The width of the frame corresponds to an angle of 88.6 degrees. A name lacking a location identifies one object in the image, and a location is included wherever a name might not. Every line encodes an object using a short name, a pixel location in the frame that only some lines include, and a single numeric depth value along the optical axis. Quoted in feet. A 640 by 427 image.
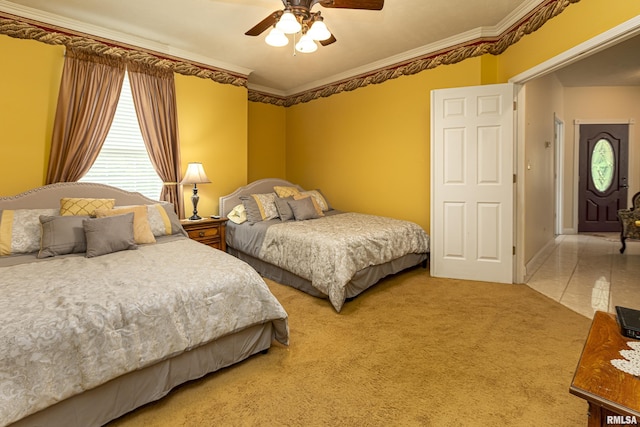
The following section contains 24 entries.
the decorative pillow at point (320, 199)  16.08
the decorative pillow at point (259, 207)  13.66
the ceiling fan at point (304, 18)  7.27
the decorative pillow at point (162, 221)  10.22
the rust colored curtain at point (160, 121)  12.10
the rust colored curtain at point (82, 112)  10.46
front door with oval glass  20.98
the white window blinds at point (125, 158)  11.69
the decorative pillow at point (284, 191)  15.44
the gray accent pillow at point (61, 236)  8.18
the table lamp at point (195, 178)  12.76
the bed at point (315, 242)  9.84
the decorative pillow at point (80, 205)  9.21
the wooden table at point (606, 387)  3.06
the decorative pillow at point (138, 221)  9.20
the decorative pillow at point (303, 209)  13.65
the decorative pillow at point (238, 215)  13.85
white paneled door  11.55
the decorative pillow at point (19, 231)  8.21
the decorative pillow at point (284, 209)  13.82
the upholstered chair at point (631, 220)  15.39
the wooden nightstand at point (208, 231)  12.51
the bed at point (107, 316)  4.47
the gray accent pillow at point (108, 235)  8.16
